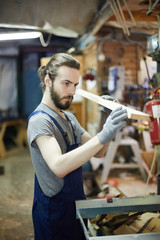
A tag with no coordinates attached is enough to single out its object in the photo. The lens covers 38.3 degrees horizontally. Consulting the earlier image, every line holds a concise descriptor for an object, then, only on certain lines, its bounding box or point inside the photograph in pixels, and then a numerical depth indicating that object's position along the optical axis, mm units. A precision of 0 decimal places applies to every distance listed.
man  1589
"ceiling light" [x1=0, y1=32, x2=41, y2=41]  3385
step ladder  4609
